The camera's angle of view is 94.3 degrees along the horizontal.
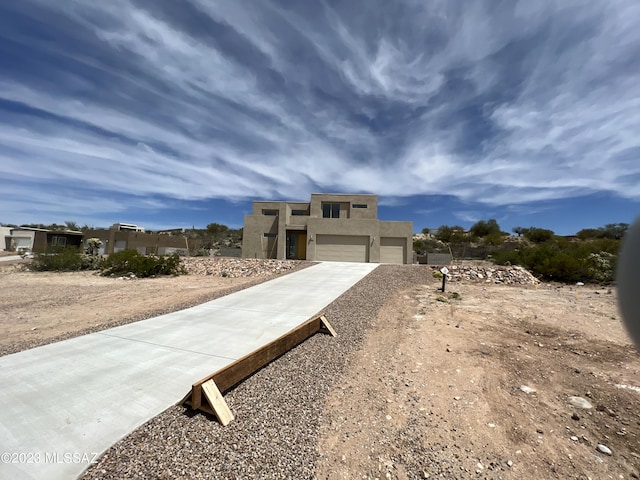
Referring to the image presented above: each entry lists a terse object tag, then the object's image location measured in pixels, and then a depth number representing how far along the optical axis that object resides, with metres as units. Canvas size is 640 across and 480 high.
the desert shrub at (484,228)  51.22
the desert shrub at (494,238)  42.15
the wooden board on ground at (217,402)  2.84
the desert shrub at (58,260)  16.53
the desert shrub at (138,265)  15.09
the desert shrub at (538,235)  44.75
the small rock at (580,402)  3.49
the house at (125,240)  32.91
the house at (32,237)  35.38
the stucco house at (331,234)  22.41
